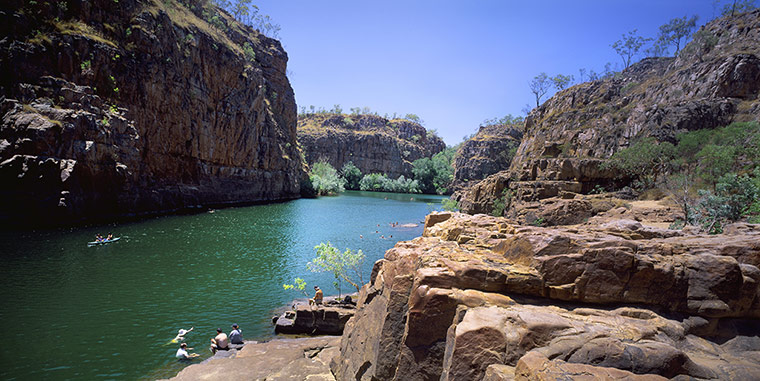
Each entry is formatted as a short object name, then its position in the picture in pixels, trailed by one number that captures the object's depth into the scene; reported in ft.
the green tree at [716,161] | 69.52
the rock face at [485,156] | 363.97
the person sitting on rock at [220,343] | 44.78
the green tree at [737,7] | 165.07
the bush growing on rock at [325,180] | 304.09
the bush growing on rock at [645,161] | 93.15
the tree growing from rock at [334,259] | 63.87
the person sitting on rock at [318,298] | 60.64
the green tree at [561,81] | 292.20
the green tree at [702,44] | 144.63
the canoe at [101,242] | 87.10
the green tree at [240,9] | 276.00
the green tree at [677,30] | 213.73
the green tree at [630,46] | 256.03
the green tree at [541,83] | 304.30
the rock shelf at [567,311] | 16.39
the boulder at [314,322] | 53.11
